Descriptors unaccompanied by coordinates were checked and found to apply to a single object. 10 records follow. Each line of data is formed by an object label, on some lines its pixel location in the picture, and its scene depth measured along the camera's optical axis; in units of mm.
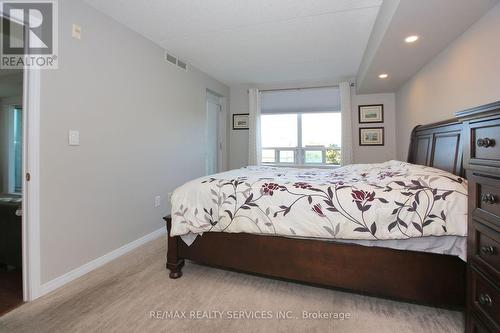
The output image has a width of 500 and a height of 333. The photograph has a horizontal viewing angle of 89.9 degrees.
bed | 1559
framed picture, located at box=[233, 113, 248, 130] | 5102
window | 4770
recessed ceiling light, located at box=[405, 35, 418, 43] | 2168
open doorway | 1979
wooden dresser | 1092
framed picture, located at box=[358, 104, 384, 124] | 4383
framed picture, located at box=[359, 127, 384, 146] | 4395
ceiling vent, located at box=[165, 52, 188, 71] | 3351
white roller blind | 4703
